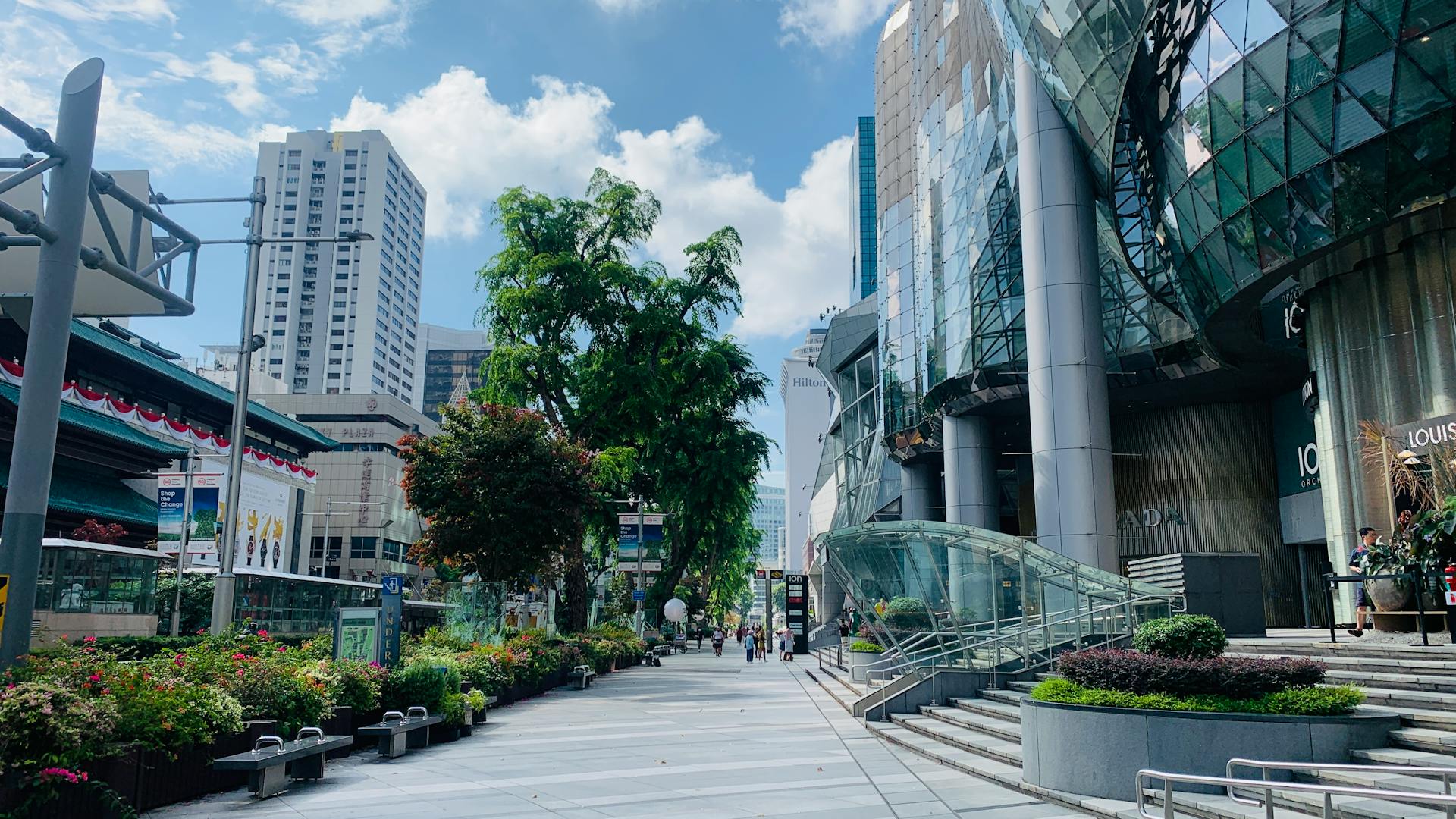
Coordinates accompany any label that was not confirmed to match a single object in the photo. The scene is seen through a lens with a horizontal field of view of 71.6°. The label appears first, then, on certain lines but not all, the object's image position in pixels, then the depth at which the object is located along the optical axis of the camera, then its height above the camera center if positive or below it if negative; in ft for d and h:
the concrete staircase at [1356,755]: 27.07 -5.19
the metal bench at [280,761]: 32.04 -5.69
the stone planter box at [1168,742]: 29.86 -4.67
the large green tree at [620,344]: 110.83 +27.69
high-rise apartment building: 447.42 +141.14
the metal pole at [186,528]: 81.90 +5.07
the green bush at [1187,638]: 34.63 -1.78
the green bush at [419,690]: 47.55 -4.88
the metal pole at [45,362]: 27.02 +6.23
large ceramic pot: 50.75 -0.45
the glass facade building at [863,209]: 395.55 +158.62
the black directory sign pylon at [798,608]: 164.96 -3.70
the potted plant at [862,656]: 84.89 -5.90
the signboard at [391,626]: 51.44 -2.08
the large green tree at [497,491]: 87.10 +8.17
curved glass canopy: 50.67 -0.58
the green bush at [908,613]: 59.16 -1.65
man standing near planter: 53.02 +1.25
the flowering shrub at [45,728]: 24.95 -3.57
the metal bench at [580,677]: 85.92 -7.68
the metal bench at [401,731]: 42.55 -6.16
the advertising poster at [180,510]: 76.13 +6.76
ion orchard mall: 58.23 +23.88
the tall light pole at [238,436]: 51.98 +7.87
